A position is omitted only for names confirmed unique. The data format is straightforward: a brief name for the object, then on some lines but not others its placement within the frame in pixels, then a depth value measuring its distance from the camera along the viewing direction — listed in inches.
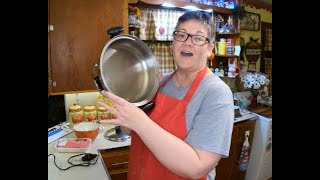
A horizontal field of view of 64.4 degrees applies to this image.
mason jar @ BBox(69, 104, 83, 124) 73.2
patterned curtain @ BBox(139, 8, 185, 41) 84.3
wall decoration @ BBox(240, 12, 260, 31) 110.2
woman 26.5
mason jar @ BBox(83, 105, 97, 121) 74.5
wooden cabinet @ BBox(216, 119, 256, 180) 89.0
